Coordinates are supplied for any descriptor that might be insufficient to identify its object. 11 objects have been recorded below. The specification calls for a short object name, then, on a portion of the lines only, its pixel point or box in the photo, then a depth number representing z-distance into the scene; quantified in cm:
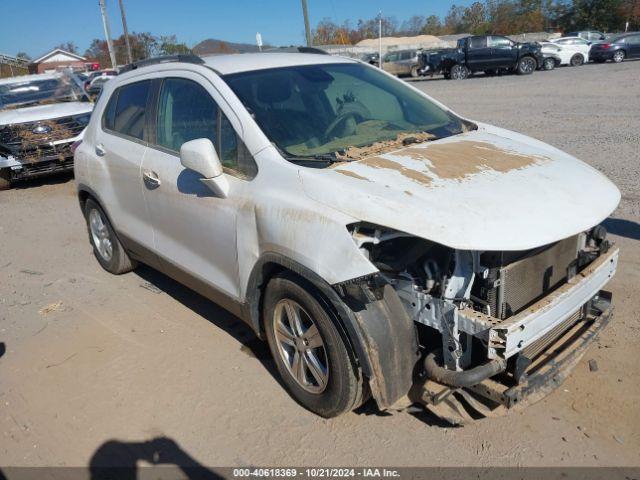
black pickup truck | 2514
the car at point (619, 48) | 2814
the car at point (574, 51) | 2794
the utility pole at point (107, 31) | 4094
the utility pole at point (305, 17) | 2223
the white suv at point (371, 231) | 253
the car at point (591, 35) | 3641
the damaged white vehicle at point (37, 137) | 936
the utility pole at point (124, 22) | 4138
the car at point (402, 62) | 3078
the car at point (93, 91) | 1329
